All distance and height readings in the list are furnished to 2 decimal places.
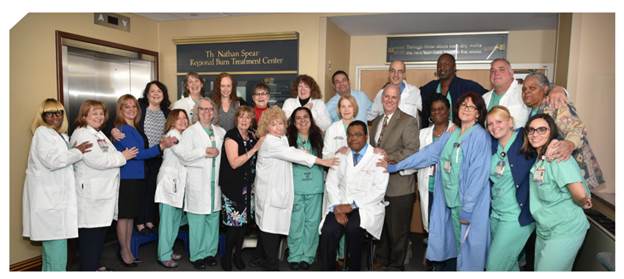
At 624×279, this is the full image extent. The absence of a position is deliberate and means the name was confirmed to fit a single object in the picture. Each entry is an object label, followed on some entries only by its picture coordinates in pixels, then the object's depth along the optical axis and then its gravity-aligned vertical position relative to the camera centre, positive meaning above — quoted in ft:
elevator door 13.92 +1.94
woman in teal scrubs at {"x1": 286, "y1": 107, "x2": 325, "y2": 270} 11.35 -1.93
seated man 10.45 -2.00
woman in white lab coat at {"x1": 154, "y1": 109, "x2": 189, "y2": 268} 11.50 -1.85
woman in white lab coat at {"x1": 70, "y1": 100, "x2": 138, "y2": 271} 10.40 -1.48
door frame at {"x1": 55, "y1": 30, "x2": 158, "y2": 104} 12.92 +2.43
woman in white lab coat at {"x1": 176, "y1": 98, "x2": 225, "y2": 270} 11.25 -1.38
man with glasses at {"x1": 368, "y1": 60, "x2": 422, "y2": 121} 13.20 +1.29
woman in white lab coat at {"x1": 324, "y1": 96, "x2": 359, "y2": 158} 11.33 -0.03
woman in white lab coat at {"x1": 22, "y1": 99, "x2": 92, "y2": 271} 9.77 -1.43
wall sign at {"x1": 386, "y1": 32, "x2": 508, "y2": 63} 18.42 +3.95
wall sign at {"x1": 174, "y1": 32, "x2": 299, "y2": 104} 16.58 +2.94
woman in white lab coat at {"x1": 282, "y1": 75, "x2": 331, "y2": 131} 12.88 +0.91
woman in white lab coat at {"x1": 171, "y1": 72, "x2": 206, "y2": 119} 13.43 +1.13
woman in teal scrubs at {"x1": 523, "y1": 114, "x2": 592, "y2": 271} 8.05 -1.57
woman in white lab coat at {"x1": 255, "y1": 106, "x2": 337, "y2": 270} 10.83 -1.28
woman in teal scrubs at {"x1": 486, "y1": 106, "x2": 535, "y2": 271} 8.69 -1.38
